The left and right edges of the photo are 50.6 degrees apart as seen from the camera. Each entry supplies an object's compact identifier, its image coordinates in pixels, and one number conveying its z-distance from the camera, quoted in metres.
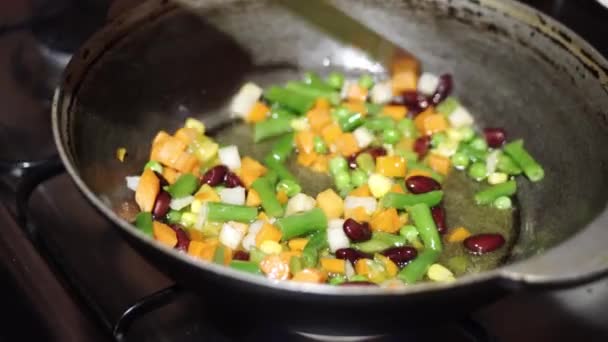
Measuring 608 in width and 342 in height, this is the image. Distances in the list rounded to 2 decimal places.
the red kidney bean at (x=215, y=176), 0.31
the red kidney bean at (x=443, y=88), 0.34
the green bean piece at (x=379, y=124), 0.34
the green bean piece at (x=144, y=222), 0.28
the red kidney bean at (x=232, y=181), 0.31
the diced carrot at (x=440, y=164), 0.33
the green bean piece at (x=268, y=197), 0.30
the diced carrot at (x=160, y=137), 0.31
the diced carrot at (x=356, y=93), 0.35
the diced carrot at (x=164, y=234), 0.28
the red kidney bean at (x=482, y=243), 0.28
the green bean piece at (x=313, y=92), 0.35
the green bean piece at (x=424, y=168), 0.32
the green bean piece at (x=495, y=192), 0.31
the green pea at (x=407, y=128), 0.34
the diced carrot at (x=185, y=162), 0.31
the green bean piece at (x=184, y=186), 0.30
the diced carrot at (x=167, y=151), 0.31
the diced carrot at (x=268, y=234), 0.28
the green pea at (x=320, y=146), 0.33
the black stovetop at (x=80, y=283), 0.25
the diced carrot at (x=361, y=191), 0.31
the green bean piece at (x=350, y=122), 0.34
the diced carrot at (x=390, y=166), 0.32
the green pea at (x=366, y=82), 0.35
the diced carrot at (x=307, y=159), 0.33
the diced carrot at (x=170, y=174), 0.31
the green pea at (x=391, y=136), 0.34
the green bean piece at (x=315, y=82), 0.35
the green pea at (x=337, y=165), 0.32
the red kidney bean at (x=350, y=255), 0.27
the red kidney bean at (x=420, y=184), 0.30
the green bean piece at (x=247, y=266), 0.26
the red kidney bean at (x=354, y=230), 0.28
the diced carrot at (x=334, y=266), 0.27
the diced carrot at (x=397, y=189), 0.31
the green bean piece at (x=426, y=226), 0.29
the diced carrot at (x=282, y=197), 0.30
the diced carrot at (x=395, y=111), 0.35
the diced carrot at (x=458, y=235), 0.29
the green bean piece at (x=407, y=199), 0.30
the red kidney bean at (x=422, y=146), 0.33
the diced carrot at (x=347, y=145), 0.33
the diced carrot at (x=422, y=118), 0.34
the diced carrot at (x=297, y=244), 0.28
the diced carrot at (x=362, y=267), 0.27
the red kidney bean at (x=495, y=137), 0.33
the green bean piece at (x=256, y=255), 0.27
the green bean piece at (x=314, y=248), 0.27
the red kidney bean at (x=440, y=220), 0.29
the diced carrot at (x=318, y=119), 0.34
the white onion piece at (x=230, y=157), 0.32
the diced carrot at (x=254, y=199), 0.30
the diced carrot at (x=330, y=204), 0.30
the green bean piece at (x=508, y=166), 0.32
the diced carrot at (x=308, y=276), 0.25
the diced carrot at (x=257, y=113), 0.34
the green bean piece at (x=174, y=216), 0.30
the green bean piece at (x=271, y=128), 0.34
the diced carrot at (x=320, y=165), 0.33
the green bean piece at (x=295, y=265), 0.26
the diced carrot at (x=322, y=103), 0.35
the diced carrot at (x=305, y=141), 0.33
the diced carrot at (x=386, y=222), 0.29
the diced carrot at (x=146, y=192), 0.29
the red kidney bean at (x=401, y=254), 0.28
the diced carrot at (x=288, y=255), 0.27
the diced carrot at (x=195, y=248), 0.28
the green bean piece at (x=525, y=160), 0.31
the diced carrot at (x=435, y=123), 0.34
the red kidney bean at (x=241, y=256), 0.28
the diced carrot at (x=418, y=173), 0.32
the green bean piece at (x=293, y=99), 0.35
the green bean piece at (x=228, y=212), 0.29
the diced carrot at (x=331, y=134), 0.34
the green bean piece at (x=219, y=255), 0.27
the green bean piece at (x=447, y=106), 0.34
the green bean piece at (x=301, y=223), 0.28
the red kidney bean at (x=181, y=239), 0.28
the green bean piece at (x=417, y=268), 0.27
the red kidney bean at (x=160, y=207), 0.29
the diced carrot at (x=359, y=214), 0.30
